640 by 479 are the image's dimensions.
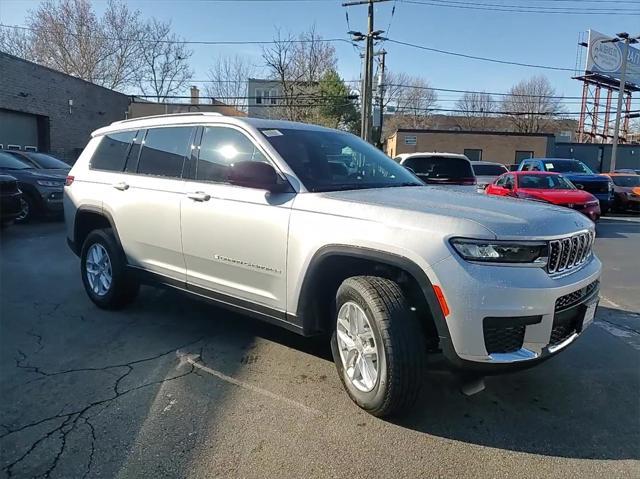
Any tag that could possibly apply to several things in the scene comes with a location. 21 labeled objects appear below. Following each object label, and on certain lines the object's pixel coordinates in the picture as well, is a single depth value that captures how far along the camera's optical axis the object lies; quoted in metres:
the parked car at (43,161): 11.80
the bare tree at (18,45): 39.59
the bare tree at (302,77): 40.00
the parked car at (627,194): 17.55
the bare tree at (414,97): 57.44
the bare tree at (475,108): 63.19
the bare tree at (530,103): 60.00
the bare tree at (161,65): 44.38
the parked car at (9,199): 8.90
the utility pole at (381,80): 32.53
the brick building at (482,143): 38.03
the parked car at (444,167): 10.44
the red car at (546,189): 11.70
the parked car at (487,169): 20.27
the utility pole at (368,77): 24.73
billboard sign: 44.84
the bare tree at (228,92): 46.88
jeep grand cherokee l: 2.67
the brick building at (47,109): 18.83
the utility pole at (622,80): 26.23
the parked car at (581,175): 15.75
